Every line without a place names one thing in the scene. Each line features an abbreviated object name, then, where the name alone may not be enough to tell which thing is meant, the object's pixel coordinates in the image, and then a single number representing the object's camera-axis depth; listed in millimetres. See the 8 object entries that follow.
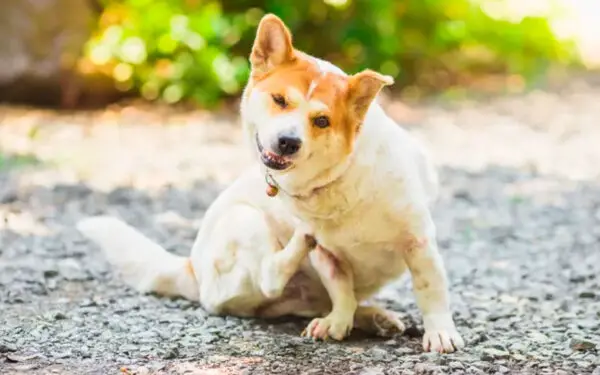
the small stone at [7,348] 6954
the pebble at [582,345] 7250
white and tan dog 6656
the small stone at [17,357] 6775
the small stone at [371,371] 6703
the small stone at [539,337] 7496
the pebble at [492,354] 7075
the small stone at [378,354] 7047
